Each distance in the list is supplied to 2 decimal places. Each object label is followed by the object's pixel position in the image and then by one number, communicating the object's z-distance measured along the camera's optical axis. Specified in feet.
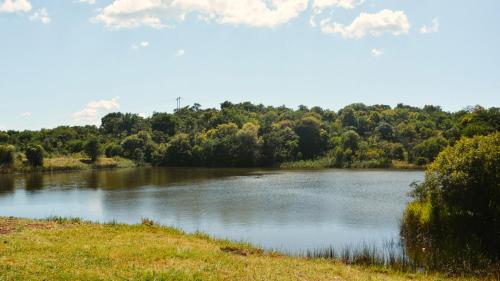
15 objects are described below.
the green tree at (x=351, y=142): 346.74
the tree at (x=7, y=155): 308.19
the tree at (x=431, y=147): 310.04
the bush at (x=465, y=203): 69.67
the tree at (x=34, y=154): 319.47
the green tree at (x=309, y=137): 372.38
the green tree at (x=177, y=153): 395.44
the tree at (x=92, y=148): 366.63
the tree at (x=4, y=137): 387.75
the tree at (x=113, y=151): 420.77
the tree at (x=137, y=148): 420.36
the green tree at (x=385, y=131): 371.15
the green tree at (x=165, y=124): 479.00
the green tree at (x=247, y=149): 369.09
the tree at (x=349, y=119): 422.00
